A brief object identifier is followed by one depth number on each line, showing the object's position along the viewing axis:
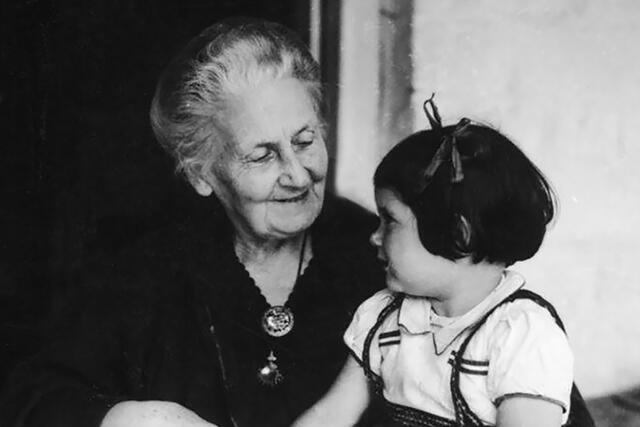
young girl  1.25
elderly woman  1.57
